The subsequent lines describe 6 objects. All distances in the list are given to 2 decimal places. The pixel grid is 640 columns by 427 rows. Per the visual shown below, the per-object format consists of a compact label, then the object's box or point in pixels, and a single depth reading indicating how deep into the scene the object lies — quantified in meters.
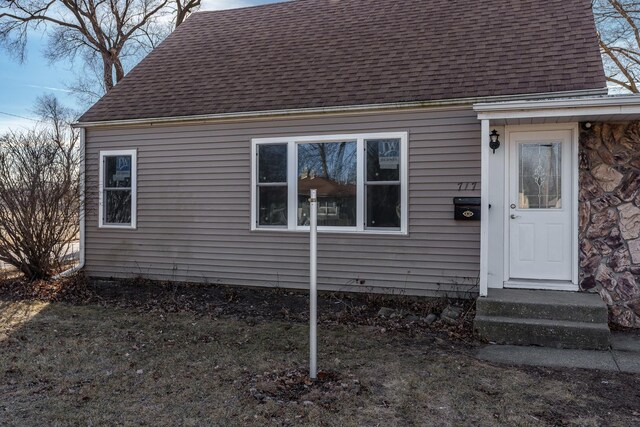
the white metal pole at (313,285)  3.79
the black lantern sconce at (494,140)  5.99
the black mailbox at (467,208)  6.05
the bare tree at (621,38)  14.05
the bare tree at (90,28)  17.59
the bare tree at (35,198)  7.71
